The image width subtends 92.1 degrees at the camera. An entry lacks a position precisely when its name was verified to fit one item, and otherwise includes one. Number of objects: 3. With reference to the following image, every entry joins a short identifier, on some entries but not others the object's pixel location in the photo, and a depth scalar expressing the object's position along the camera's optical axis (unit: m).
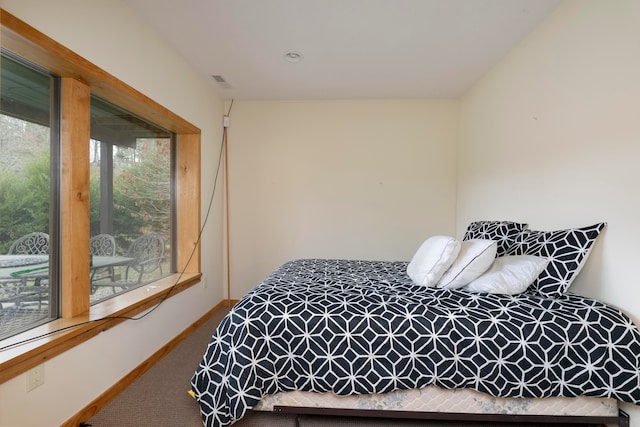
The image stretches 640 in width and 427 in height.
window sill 1.27
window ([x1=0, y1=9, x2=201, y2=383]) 1.33
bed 1.40
